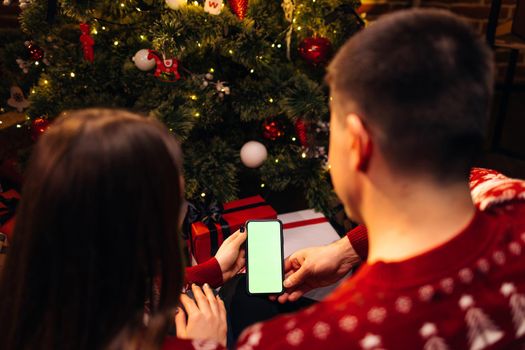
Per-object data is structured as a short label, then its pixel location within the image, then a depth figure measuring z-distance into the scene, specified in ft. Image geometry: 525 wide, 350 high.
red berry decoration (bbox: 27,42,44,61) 6.73
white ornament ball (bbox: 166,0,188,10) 5.48
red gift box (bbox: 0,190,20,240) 6.03
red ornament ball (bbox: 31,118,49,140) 6.11
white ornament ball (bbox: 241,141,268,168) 6.31
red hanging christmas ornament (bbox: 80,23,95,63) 5.83
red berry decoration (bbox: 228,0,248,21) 5.59
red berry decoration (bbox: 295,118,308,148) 6.14
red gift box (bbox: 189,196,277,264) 5.99
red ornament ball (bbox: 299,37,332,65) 6.12
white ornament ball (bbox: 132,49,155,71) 5.76
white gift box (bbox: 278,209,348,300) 6.26
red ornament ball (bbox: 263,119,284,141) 6.61
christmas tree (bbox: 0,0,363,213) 5.73
